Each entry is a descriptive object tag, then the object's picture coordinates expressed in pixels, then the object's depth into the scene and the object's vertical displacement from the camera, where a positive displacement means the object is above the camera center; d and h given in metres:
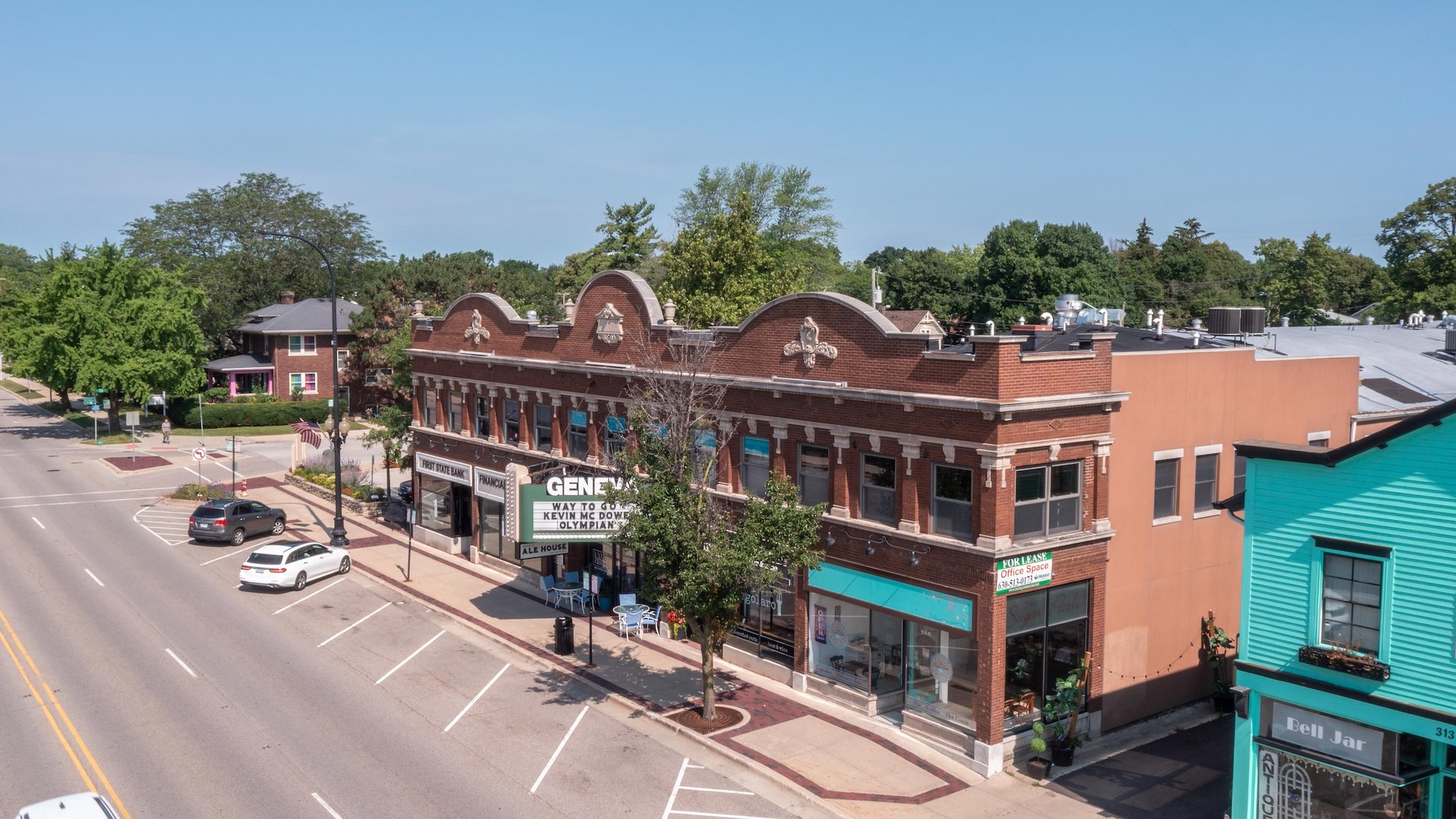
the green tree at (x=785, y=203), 75.62 +8.27
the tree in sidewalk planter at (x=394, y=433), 49.56 -5.32
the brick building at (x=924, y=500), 21.80 -3.89
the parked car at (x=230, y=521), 40.12 -7.66
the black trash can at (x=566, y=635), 28.36 -8.29
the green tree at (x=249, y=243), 96.38 +7.61
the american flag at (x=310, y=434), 45.91 -4.97
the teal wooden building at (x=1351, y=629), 15.60 -4.61
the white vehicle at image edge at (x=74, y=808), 14.77 -6.80
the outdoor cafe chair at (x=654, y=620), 30.67 -8.48
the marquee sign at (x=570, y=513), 28.42 -5.09
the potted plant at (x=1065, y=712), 21.94 -8.08
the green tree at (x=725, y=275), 49.03 +2.13
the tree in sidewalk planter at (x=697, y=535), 21.84 -4.39
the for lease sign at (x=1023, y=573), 21.67 -5.05
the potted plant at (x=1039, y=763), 21.14 -8.81
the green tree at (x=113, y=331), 64.69 -0.89
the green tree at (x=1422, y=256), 64.19 +4.46
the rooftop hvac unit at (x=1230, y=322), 33.12 +0.10
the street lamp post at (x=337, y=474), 38.88 -5.92
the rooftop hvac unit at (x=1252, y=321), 33.16 +0.13
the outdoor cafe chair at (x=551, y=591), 33.28 -8.50
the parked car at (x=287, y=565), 33.91 -7.91
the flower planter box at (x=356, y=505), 47.67 -8.37
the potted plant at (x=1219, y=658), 25.83 -8.00
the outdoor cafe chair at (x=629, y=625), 30.30 -8.54
